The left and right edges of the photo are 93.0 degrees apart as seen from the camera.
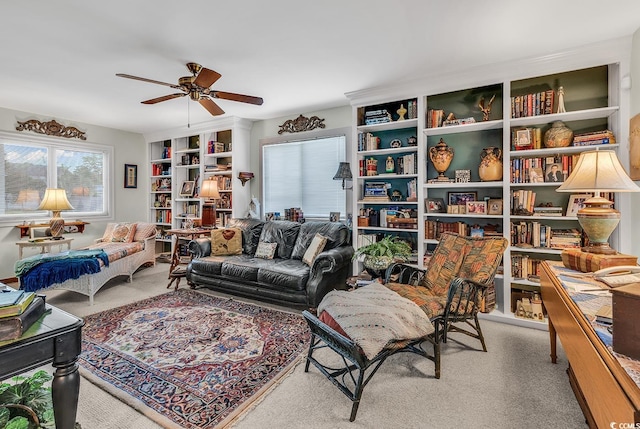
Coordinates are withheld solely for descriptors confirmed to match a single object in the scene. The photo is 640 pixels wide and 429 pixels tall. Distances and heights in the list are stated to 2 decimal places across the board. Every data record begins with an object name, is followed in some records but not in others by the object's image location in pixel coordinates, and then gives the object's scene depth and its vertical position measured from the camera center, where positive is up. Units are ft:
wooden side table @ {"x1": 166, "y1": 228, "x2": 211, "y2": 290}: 13.35 -2.35
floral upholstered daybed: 10.71 -2.07
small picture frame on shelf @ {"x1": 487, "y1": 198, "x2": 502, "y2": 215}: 10.38 +0.19
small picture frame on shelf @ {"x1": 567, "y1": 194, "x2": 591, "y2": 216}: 9.39 +0.26
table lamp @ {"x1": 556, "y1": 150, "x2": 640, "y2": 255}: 6.20 +0.51
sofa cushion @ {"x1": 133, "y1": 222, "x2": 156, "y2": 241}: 15.92 -1.00
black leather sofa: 10.59 -2.07
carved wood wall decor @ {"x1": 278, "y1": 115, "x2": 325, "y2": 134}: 14.90 +4.42
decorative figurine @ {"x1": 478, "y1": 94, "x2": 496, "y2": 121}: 10.63 +3.59
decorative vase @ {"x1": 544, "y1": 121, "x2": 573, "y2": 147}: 9.36 +2.37
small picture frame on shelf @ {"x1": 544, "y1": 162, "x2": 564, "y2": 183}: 9.47 +1.21
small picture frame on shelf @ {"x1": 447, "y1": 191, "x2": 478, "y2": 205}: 11.27 +0.55
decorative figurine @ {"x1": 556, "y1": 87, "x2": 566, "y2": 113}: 9.38 +3.41
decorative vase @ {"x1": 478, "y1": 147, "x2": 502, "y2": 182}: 10.36 +1.60
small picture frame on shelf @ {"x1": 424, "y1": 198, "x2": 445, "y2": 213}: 11.67 +0.26
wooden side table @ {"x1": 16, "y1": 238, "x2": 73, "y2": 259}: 13.10 -1.36
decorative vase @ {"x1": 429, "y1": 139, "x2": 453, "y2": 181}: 11.20 +2.05
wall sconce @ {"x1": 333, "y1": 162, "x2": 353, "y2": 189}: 12.88 +1.69
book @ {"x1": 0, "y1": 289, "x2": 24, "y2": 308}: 3.56 -1.05
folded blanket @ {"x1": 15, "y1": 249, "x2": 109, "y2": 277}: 10.72 -1.71
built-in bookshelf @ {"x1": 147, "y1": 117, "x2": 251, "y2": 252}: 16.62 +2.53
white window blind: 14.66 +1.84
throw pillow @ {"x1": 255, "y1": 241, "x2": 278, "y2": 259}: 13.22 -1.68
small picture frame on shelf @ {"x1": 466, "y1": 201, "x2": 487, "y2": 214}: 10.62 +0.16
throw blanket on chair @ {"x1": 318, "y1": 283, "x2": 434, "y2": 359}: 5.63 -2.14
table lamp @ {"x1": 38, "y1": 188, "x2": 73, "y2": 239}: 13.42 +0.33
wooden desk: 2.53 -1.60
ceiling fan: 8.83 +3.84
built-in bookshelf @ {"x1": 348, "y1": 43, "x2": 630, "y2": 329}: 9.32 +2.09
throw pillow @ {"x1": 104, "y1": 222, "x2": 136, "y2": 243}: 15.90 -1.11
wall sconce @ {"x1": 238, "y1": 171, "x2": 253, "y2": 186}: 16.30 +1.93
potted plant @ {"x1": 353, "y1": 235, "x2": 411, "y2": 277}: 9.91 -1.41
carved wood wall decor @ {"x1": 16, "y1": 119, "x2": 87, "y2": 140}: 15.10 +4.38
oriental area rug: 5.93 -3.63
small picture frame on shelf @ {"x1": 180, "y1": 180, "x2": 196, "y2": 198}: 18.57 +1.46
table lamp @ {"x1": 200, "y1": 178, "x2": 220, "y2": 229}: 14.55 +0.36
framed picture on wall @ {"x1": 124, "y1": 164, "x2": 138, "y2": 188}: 19.33 +2.37
